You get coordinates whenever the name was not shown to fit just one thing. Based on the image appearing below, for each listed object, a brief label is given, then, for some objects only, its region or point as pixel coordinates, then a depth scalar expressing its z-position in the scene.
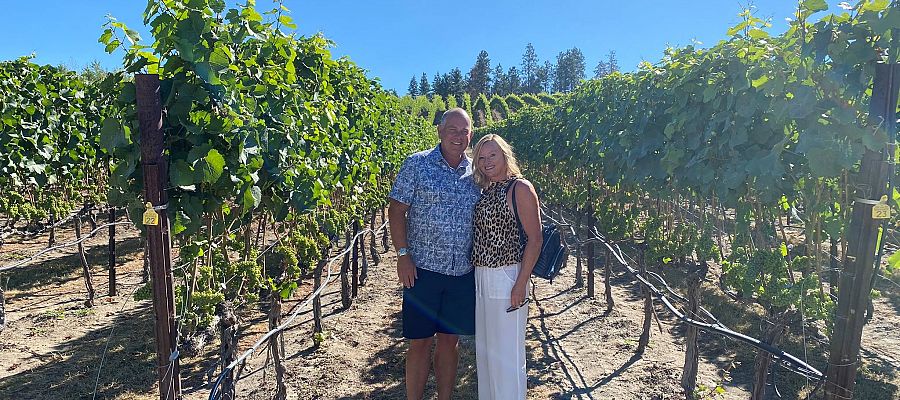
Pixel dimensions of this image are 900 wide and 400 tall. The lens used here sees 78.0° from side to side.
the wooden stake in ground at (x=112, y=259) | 6.05
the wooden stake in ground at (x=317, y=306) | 4.68
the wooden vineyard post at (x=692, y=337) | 3.63
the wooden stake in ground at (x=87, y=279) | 5.78
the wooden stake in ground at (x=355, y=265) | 6.16
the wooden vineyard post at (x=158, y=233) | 2.07
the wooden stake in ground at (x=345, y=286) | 5.68
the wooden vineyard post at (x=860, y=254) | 1.82
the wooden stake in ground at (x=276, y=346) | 3.44
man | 2.96
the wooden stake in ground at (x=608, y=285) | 5.72
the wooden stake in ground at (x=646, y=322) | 4.68
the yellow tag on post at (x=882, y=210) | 1.80
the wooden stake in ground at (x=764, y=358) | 2.91
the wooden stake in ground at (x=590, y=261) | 6.21
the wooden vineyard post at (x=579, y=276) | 7.01
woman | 2.78
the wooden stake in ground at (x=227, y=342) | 2.81
